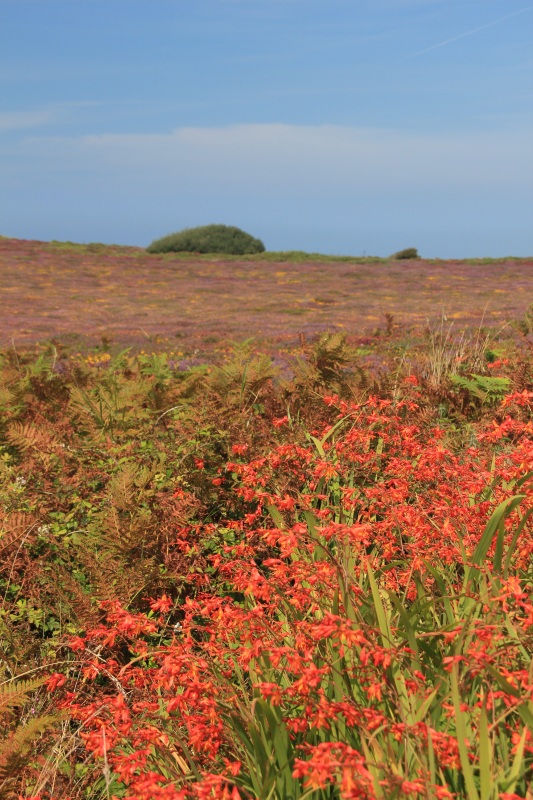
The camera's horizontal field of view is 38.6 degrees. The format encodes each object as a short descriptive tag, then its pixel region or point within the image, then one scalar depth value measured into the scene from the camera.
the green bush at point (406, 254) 47.09
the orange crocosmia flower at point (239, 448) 4.50
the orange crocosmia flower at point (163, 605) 2.85
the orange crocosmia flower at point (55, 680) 2.74
